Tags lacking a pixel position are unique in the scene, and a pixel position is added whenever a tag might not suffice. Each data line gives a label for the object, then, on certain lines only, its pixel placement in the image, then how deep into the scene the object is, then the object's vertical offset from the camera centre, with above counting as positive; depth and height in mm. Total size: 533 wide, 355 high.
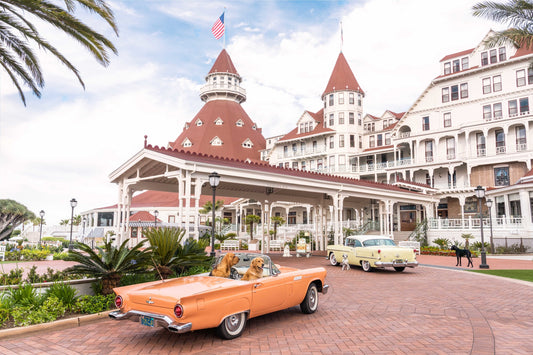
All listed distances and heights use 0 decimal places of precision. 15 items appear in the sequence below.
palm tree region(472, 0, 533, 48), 16672 +9030
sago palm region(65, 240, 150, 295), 8164 -783
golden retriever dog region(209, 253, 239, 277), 7051 -705
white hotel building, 31272 +8832
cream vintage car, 15148 -1088
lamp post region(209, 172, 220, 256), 13828 +1655
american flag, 49469 +24958
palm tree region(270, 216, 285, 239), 35500 +459
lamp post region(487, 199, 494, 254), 24562 -1170
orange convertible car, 5512 -1120
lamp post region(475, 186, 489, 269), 18609 +1566
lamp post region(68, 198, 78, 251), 24333 +1465
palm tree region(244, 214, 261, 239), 37212 +671
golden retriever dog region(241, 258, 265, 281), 6812 -780
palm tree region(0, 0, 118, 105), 10141 +5344
